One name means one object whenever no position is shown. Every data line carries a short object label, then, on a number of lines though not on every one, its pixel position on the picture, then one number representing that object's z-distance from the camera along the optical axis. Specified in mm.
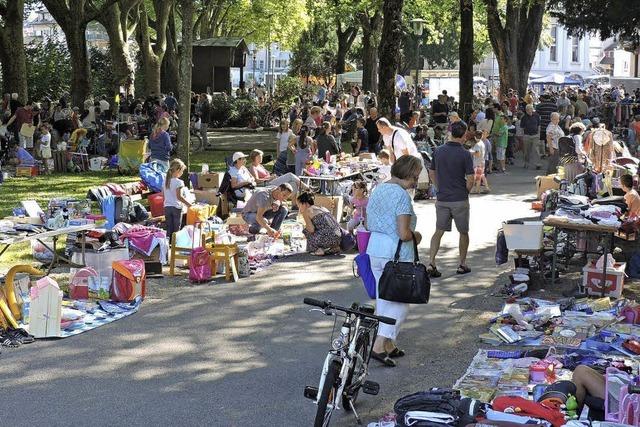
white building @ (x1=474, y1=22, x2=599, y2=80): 90812
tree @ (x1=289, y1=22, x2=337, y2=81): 66062
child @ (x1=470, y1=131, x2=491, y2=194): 21188
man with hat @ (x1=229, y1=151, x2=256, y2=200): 17109
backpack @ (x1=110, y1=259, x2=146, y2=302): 11367
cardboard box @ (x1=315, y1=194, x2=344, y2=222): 17200
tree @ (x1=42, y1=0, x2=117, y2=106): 33594
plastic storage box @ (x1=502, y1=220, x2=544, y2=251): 12250
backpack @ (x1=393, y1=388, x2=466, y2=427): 6363
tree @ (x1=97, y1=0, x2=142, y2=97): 37906
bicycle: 6902
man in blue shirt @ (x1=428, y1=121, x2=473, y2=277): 12414
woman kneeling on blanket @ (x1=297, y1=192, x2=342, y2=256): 14516
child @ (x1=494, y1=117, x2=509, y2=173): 25766
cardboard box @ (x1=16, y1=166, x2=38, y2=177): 23875
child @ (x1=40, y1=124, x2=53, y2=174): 24380
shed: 46500
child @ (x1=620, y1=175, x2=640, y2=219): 12883
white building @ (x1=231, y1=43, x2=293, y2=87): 111062
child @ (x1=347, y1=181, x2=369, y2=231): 15383
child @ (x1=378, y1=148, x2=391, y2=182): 17734
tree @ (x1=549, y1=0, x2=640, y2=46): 21828
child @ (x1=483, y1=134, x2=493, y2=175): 23869
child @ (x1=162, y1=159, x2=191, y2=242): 14234
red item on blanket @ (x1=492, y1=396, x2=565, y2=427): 6750
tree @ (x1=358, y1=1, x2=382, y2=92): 43375
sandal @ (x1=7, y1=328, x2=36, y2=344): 9836
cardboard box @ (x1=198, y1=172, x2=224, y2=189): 17984
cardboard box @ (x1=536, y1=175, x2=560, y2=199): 18881
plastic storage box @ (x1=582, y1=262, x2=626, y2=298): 11750
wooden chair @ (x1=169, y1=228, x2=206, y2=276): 12953
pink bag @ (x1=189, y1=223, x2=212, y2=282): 12609
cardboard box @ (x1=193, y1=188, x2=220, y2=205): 17219
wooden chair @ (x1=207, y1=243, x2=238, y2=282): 12695
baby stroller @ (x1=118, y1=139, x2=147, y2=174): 23844
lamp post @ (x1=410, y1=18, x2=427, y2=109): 32469
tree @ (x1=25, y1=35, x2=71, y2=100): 40000
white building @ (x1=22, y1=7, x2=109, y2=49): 139125
